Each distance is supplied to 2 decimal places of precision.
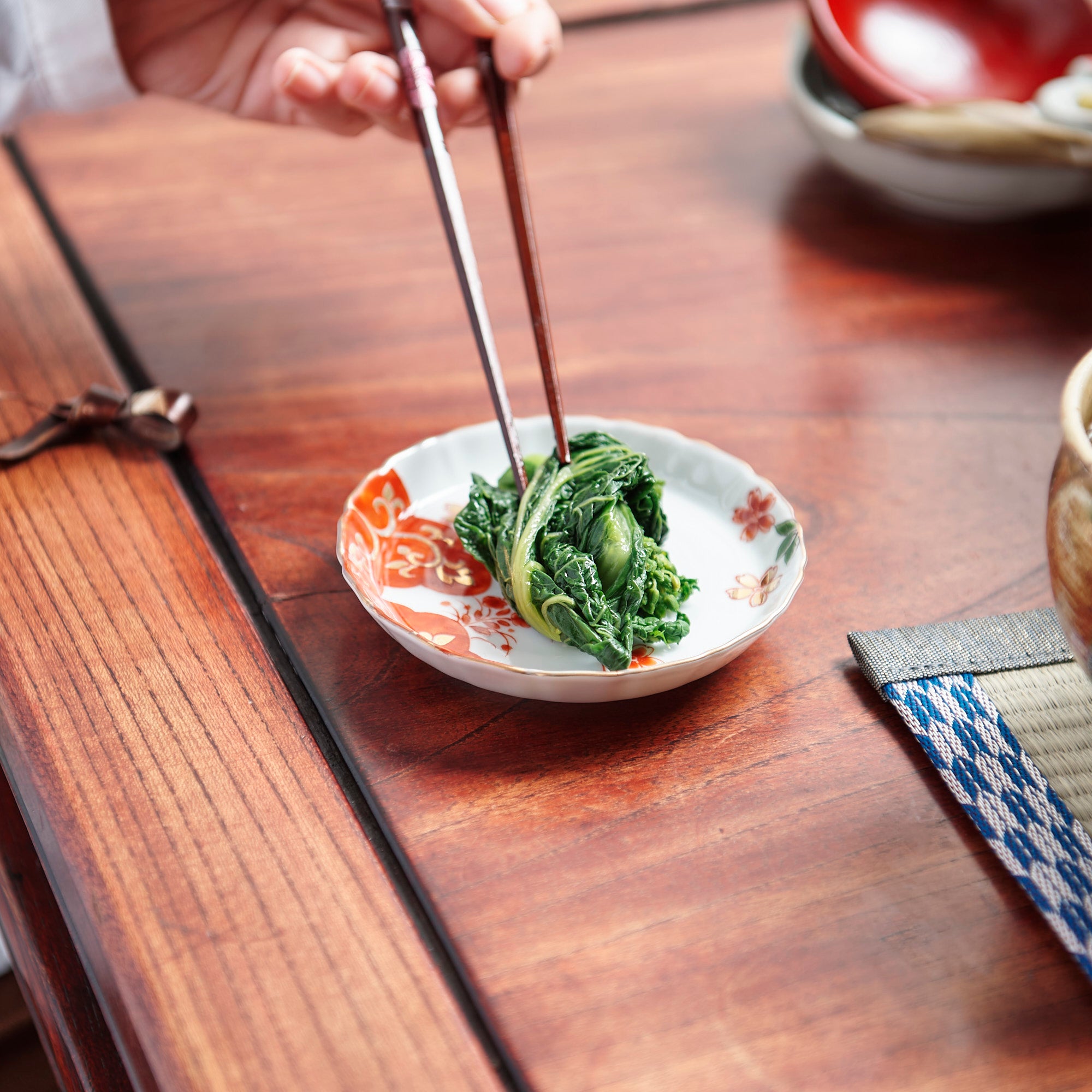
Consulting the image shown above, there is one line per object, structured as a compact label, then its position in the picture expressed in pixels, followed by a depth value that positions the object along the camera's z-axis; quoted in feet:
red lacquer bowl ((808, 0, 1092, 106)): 2.44
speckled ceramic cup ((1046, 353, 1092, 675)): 1.68
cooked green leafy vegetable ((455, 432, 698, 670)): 1.85
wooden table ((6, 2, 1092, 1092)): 1.68
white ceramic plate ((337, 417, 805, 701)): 1.82
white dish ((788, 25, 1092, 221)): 2.31
